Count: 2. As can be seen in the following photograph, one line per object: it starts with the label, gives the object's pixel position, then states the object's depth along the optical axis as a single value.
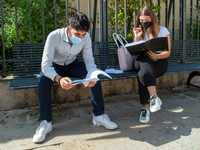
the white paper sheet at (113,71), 3.19
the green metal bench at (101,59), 3.03
